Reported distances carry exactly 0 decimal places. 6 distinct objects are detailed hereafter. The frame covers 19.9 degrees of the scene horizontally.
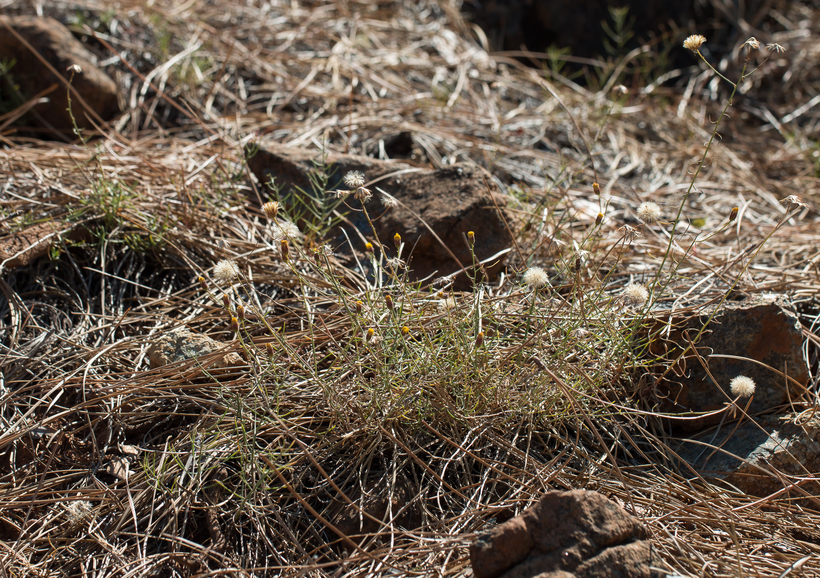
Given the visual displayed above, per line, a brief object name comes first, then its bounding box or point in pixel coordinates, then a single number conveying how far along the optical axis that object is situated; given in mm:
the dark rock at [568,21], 2956
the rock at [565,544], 1334
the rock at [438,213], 1593
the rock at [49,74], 1929
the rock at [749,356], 1493
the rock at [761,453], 1452
